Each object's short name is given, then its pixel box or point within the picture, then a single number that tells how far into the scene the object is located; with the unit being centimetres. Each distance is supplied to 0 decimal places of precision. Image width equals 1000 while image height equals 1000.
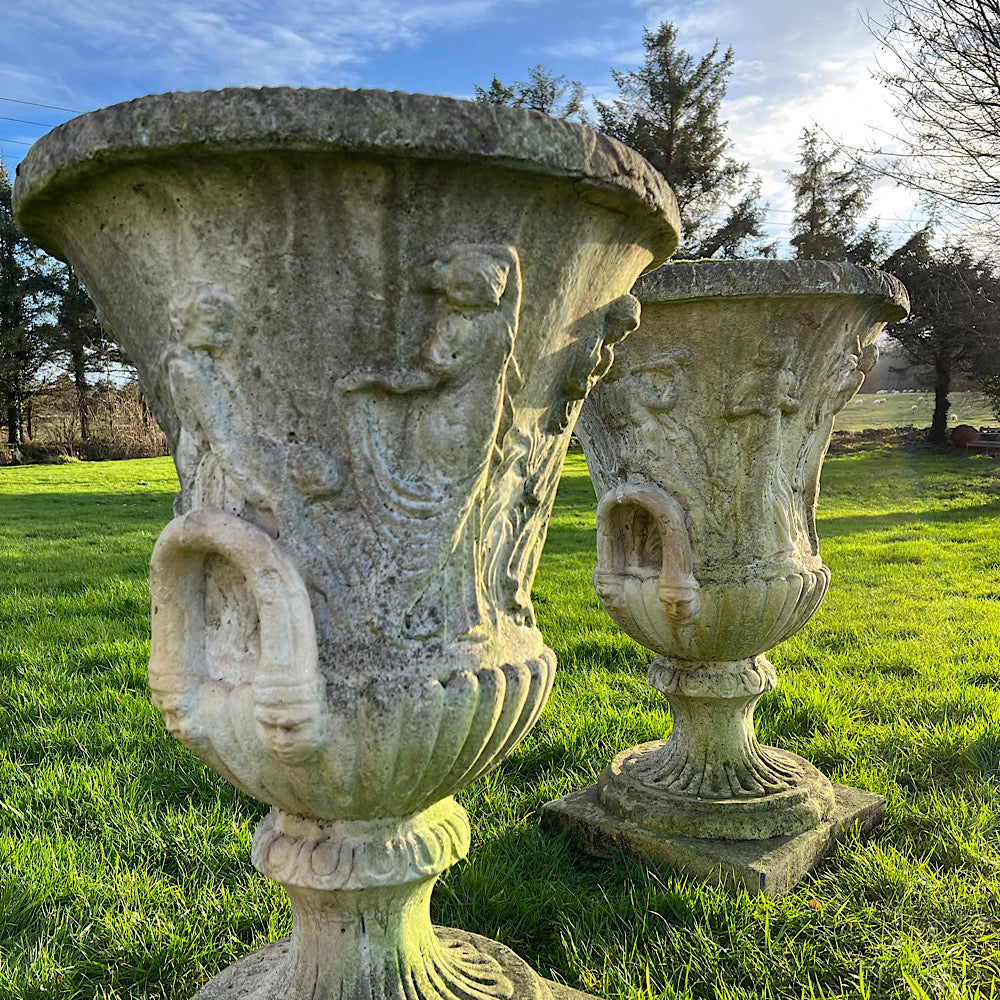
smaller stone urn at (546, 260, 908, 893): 251
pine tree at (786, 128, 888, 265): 1936
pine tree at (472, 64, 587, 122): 2053
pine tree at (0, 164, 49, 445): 2127
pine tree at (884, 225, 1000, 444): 1504
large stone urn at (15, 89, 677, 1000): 131
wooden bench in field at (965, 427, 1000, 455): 1706
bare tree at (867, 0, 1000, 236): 971
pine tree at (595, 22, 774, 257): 2019
